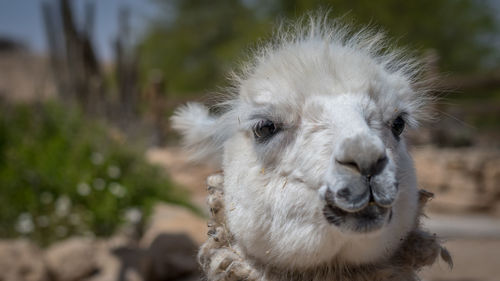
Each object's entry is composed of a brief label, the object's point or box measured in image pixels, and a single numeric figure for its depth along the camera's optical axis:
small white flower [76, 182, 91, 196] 6.05
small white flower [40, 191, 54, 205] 5.89
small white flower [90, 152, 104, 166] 6.63
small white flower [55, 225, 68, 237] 5.54
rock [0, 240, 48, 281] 4.33
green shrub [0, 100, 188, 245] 5.75
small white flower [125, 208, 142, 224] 5.78
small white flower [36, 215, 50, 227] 5.57
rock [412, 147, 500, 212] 8.53
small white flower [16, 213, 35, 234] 5.40
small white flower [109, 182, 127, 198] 6.30
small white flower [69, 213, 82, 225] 5.71
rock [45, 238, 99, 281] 4.65
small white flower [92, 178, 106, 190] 6.33
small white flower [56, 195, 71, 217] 5.70
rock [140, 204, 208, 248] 5.47
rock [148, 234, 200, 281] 4.57
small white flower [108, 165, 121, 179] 6.62
